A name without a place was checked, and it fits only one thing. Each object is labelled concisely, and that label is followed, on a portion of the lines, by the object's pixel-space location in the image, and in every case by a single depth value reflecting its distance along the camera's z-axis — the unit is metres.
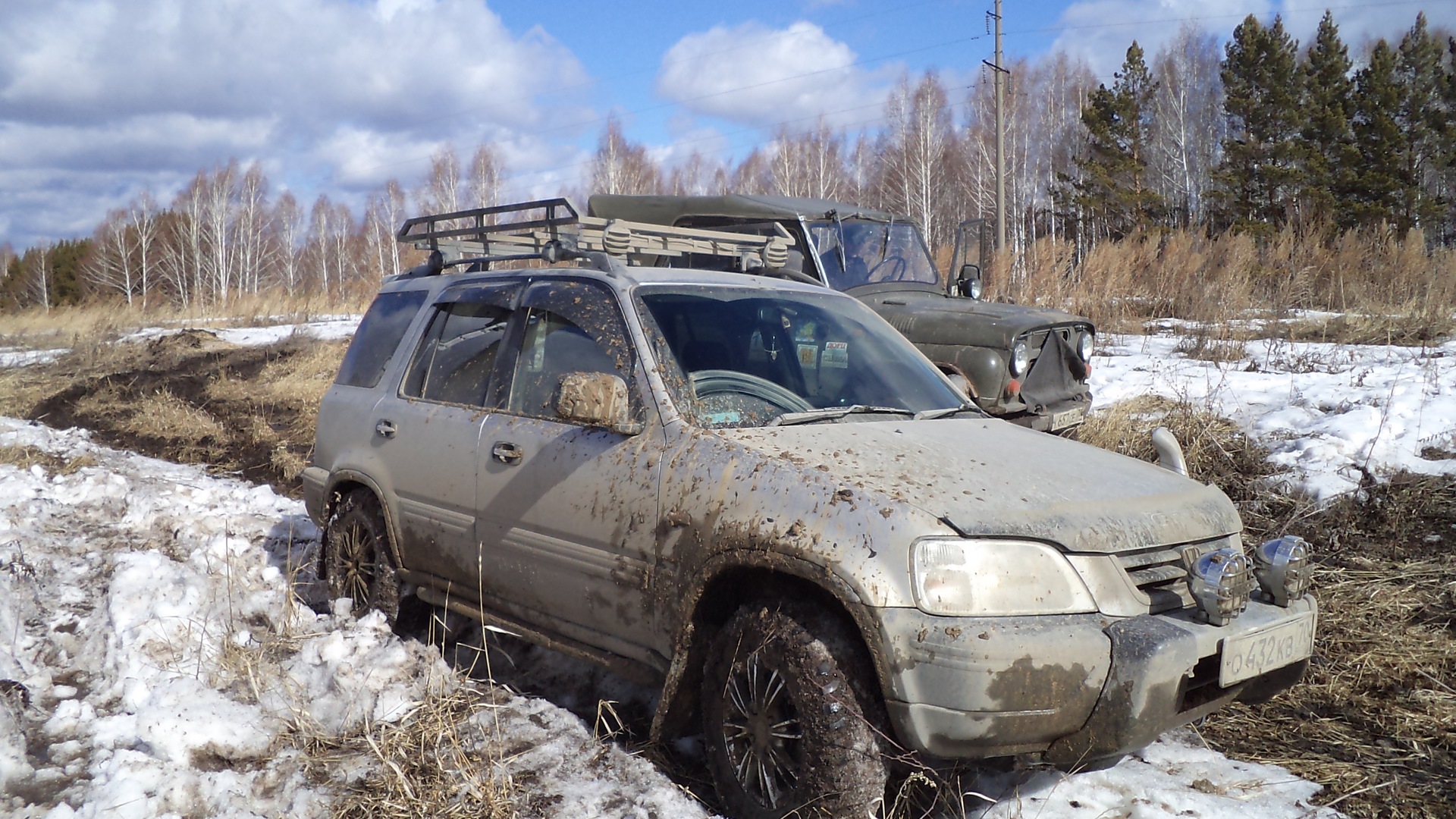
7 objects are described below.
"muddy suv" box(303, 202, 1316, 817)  2.40
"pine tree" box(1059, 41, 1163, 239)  33.22
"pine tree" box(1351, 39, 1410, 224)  29.81
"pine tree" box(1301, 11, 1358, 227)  30.11
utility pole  21.67
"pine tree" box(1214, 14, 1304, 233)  30.80
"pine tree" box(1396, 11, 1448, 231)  29.75
